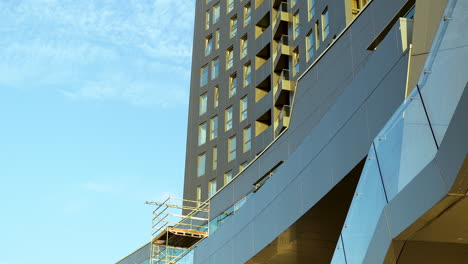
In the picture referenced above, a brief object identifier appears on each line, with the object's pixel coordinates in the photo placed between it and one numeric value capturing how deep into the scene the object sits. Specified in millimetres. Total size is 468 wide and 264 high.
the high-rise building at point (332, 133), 8125
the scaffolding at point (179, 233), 29766
